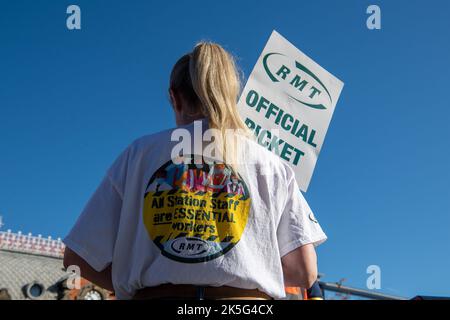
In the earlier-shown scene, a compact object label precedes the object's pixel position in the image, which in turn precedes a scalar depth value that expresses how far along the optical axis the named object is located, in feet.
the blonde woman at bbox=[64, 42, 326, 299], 5.82
